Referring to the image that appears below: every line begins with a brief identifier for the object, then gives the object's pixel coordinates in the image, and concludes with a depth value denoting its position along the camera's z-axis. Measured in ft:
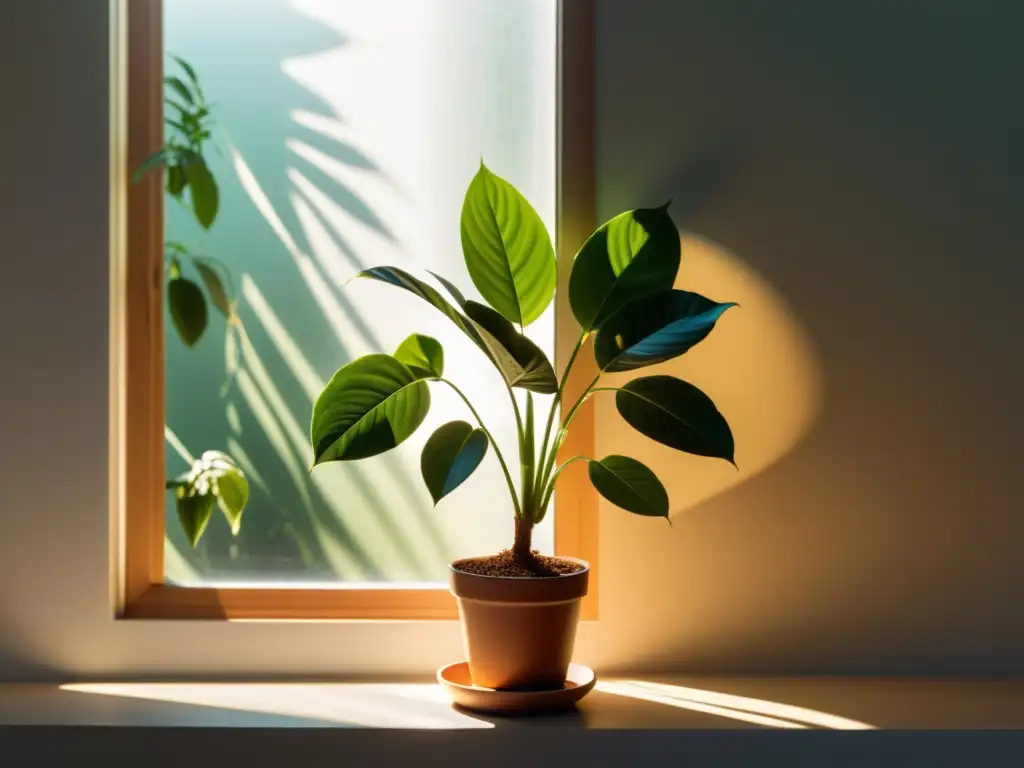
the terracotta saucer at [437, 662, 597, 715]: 4.76
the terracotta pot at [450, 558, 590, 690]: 4.72
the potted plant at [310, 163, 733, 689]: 4.60
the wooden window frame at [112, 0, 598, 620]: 5.50
